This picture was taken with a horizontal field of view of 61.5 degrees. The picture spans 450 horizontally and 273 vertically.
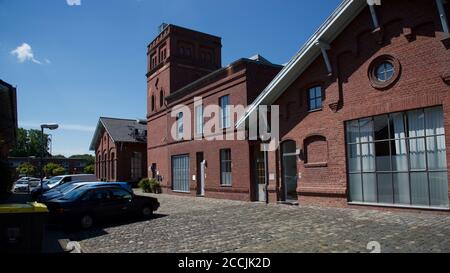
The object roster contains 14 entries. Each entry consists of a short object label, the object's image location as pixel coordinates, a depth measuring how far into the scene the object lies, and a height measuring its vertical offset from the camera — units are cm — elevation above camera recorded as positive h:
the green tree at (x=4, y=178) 1465 -32
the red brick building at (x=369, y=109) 1195 +202
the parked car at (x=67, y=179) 2505 -66
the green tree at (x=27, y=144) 10706 +754
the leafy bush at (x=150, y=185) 2993 -141
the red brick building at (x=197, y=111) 2006 +377
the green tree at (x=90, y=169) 5872 +0
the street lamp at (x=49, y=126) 1850 +213
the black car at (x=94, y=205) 1258 -128
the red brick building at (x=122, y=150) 3956 +205
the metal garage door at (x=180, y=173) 2600 -40
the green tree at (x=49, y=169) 6731 +13
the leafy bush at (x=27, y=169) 7288 +14
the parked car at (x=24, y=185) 3987 -160
